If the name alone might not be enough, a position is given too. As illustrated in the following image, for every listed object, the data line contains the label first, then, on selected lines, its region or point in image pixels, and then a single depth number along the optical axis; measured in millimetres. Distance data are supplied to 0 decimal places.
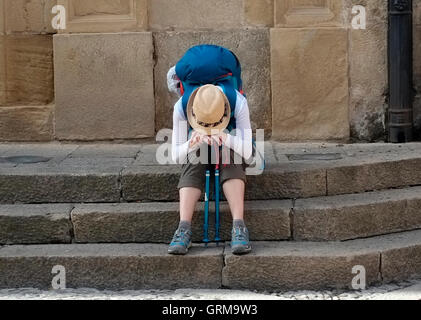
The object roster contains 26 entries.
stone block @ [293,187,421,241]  5426
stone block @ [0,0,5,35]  6988
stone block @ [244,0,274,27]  6855
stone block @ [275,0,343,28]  6785
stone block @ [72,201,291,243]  5461
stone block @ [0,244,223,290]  5156
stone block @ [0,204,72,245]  5516
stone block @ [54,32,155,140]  6852
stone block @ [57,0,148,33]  6867
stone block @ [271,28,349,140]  6770
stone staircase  5148
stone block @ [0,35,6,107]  7020
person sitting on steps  5184
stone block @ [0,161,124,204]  5715
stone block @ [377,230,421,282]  5223
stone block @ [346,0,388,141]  6801
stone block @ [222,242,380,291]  5113
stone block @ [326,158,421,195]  5766
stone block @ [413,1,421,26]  6805
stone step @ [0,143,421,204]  5676
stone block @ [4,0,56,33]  7023
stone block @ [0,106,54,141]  7031
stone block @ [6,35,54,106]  7047
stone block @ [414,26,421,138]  6820
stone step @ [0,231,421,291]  5117
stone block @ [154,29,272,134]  6875
